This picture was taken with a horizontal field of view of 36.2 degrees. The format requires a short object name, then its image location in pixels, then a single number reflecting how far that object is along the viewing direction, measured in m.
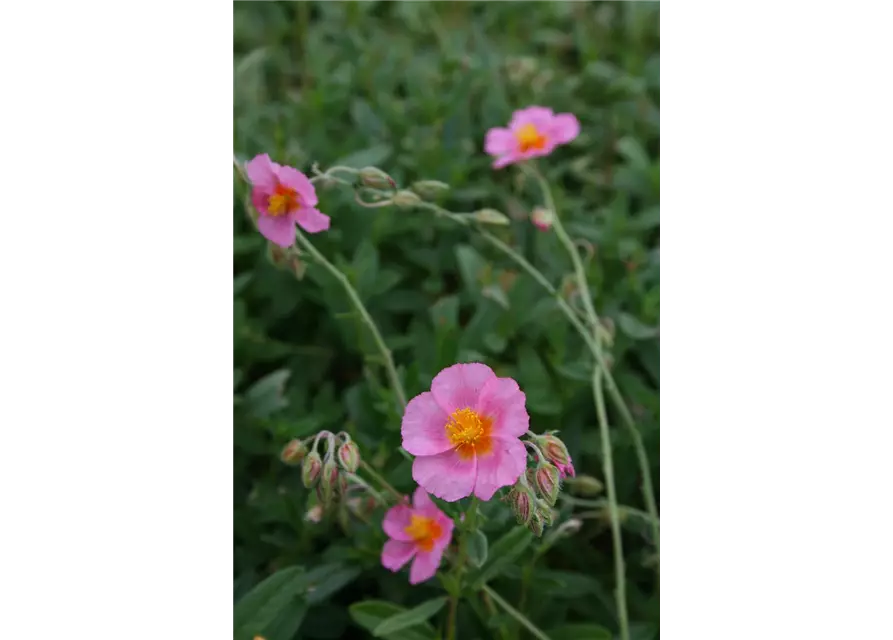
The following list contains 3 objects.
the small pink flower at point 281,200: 0.29
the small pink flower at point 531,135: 0.38
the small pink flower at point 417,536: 0.30
